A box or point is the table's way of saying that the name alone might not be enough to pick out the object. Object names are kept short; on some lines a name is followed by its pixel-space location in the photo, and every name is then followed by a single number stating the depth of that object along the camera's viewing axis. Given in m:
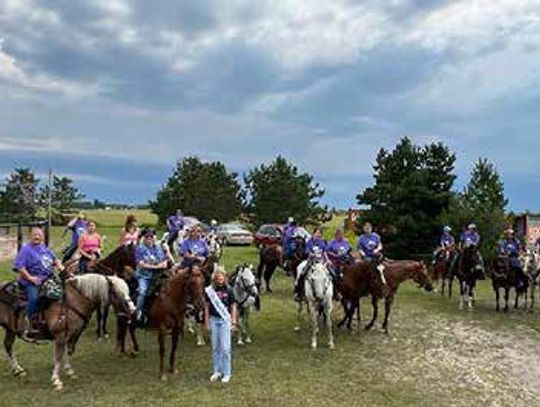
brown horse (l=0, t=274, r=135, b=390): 11.97
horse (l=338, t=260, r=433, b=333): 16.91
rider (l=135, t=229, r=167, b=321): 13.65
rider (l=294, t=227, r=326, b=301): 16.02
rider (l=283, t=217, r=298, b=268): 23.42
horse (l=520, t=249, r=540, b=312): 21.69
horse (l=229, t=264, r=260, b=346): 15.34
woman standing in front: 12.55
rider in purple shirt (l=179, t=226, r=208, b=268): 15.42
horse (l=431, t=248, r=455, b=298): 24.31
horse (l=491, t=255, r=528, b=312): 21.55
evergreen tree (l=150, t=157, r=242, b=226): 65.69
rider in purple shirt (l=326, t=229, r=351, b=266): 18.11
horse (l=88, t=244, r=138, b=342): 15.43
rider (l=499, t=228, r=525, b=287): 21.48
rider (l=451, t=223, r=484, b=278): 22.56
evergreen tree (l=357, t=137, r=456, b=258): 35.06
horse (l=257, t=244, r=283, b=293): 24.14
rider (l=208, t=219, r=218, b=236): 23.37
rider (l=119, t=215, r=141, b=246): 16.42
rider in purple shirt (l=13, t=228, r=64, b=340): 12.07
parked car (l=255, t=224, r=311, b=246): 39.78
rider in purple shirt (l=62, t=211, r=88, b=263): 17.09
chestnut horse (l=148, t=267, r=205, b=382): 12.47
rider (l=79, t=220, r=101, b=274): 15.92
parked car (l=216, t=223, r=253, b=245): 49.22
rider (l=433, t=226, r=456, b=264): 26.36
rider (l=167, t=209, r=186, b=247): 23.19
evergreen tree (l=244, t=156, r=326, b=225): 57.47
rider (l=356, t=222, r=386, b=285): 18.78
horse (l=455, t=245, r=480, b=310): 21.80
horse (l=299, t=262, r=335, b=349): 15.43
